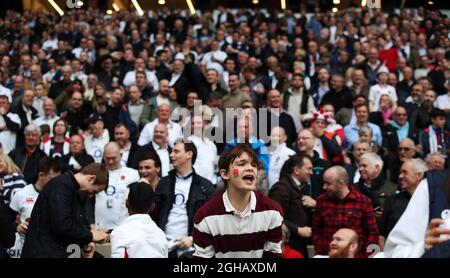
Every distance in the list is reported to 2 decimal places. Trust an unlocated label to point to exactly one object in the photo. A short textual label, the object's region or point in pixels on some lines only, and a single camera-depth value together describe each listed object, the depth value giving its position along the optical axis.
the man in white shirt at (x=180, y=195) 7.08
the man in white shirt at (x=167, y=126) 10.35
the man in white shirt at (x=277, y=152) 8.96
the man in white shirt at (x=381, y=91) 12.83
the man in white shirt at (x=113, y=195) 7.99
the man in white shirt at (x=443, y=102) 12.62
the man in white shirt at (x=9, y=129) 11.09
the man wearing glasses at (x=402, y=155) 9.45
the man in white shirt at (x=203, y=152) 8.88
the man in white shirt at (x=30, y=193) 7.25
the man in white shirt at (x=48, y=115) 11.36
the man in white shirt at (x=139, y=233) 4.91
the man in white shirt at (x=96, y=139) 10.32
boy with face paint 4.88
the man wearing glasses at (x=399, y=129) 10.87
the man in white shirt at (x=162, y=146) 9.40
